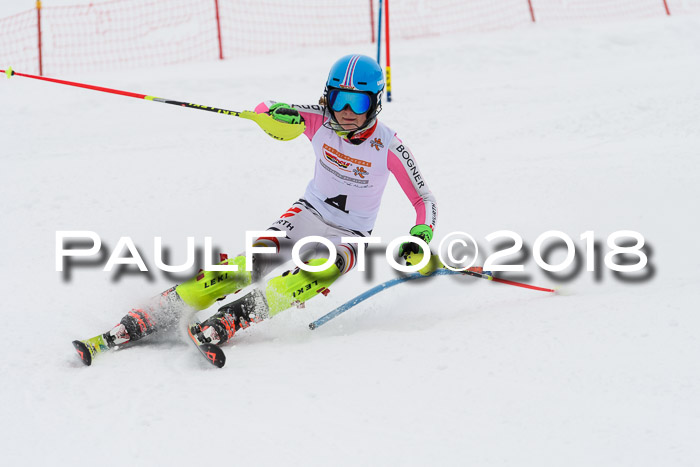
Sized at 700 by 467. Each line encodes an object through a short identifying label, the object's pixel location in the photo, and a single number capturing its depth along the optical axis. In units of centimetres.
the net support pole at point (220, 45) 2155
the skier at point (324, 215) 785
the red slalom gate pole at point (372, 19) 2328
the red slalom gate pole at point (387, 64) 1689
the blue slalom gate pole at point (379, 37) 1740
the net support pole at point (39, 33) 1910
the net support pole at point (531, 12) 2497
